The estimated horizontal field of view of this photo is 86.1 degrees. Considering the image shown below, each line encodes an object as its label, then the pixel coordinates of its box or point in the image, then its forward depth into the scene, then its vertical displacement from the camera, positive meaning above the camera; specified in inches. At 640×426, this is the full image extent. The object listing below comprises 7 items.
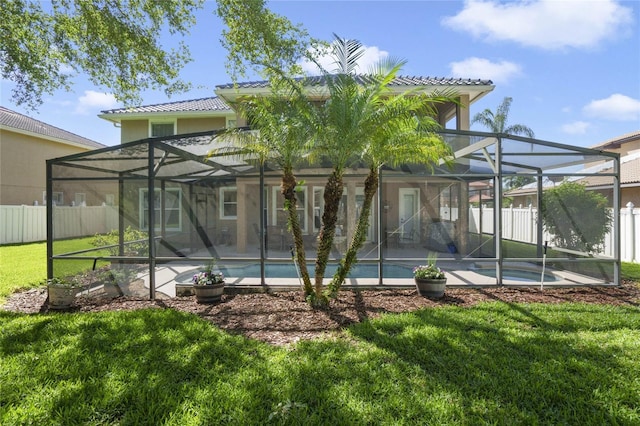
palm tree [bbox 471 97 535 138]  1105.4 +301.3
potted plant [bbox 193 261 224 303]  247.9 -53.8
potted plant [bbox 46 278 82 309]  237.1 -56.3
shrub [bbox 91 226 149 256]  309.3 -26.5
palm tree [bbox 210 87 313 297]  218.4 +51.4
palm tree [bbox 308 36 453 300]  207.2 +51.4
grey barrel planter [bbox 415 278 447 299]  254.1 -55.5
